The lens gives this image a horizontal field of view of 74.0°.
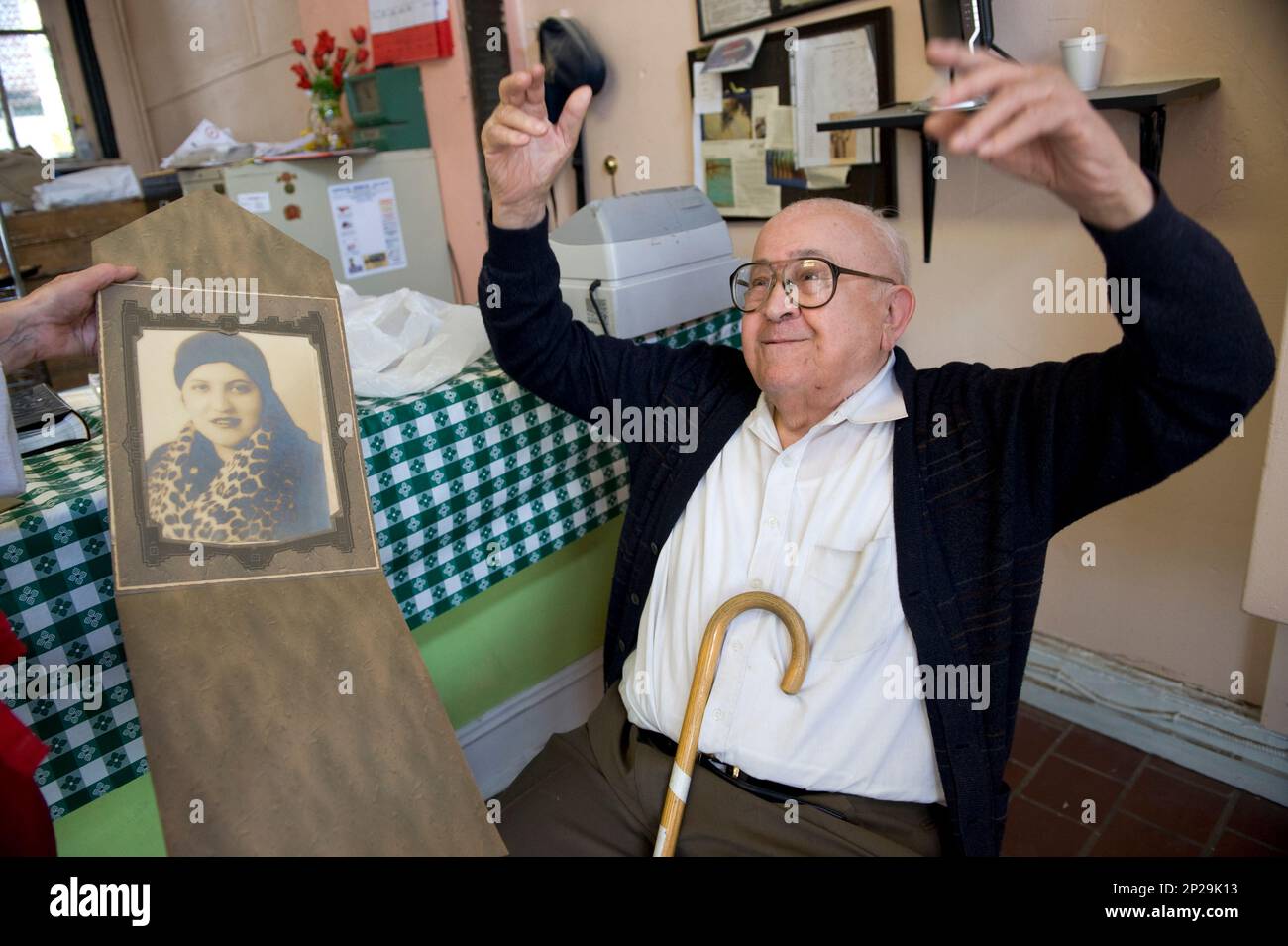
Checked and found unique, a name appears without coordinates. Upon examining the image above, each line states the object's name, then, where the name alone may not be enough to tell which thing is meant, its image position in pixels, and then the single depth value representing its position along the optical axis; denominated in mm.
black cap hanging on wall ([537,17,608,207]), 2701
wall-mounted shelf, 1526
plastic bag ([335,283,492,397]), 1479
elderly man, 1026
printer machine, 1732
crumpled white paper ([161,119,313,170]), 3477
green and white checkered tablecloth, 1102
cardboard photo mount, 857
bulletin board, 2039
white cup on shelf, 1664
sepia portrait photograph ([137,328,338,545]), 994
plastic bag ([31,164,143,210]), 4672
